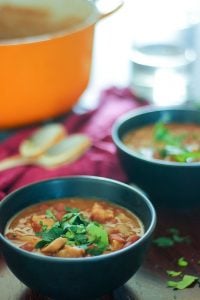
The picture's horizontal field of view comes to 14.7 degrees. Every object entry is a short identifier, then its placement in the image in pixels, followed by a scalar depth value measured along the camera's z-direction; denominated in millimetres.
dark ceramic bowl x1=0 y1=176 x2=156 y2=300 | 567
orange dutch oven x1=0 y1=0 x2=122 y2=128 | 799
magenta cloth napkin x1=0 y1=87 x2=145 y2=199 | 769
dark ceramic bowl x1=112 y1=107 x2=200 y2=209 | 705
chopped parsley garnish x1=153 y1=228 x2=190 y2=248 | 683
